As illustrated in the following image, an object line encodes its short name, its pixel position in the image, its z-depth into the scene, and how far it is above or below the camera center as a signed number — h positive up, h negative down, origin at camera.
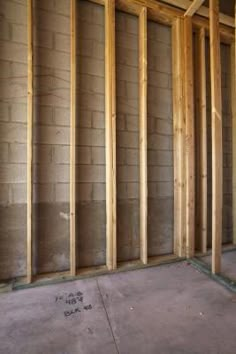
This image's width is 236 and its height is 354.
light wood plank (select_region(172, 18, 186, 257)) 2.75 +0.56
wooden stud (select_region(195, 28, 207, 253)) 2.85 +0.61
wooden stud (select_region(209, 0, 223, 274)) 2.28 +0.47
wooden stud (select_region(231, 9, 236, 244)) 3.18 +0.96
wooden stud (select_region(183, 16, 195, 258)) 2.72 +0.68
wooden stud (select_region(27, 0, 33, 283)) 2.13 +0.36
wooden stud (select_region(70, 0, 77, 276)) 2.27 +0.31
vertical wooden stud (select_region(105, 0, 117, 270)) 2.40 +0.53
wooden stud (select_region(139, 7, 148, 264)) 2.54 +0.67
